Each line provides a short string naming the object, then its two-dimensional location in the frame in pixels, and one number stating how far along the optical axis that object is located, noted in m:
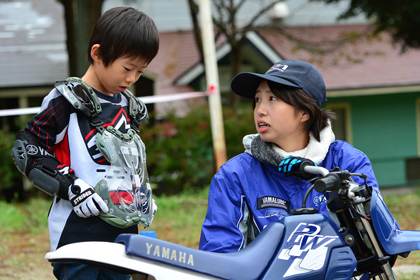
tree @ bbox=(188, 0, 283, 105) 22.06
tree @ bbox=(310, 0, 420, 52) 15.82
